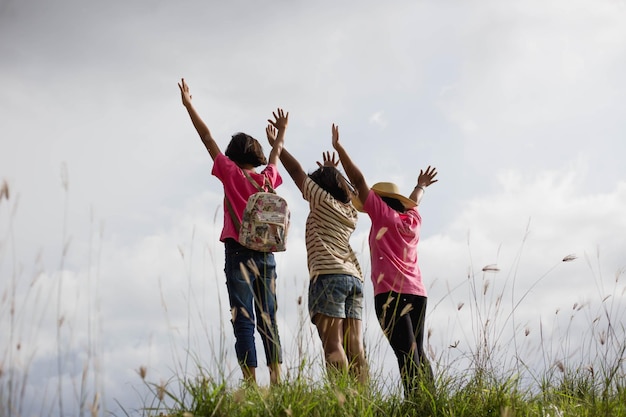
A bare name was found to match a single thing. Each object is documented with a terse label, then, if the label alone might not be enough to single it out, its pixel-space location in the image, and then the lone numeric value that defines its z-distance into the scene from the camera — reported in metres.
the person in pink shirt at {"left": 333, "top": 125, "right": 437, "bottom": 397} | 4.80
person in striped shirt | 4.75
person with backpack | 4.67
